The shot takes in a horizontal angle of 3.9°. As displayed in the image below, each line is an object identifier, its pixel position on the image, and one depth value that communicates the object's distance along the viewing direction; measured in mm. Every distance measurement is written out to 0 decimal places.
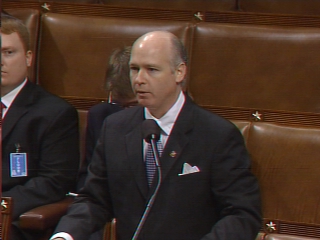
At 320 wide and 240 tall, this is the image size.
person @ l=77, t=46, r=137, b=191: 14840
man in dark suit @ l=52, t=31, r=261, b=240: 14430
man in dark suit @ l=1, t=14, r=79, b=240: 14745
